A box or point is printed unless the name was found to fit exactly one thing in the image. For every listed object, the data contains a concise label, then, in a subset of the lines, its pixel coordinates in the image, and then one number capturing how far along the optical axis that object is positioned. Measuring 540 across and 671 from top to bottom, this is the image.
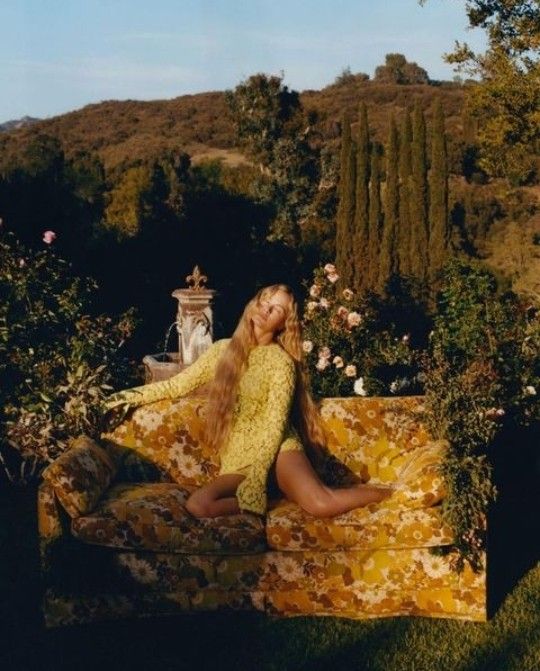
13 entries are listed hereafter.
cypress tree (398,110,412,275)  24.72
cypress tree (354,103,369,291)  24.34
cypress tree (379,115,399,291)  24.47
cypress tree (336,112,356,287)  24.17
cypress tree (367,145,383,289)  24.61
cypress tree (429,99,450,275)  24.14
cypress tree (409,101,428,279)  24.41
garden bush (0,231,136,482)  6.38
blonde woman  4.47
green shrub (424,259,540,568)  4.24
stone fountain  8.81
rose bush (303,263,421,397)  7.09
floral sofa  4.28
